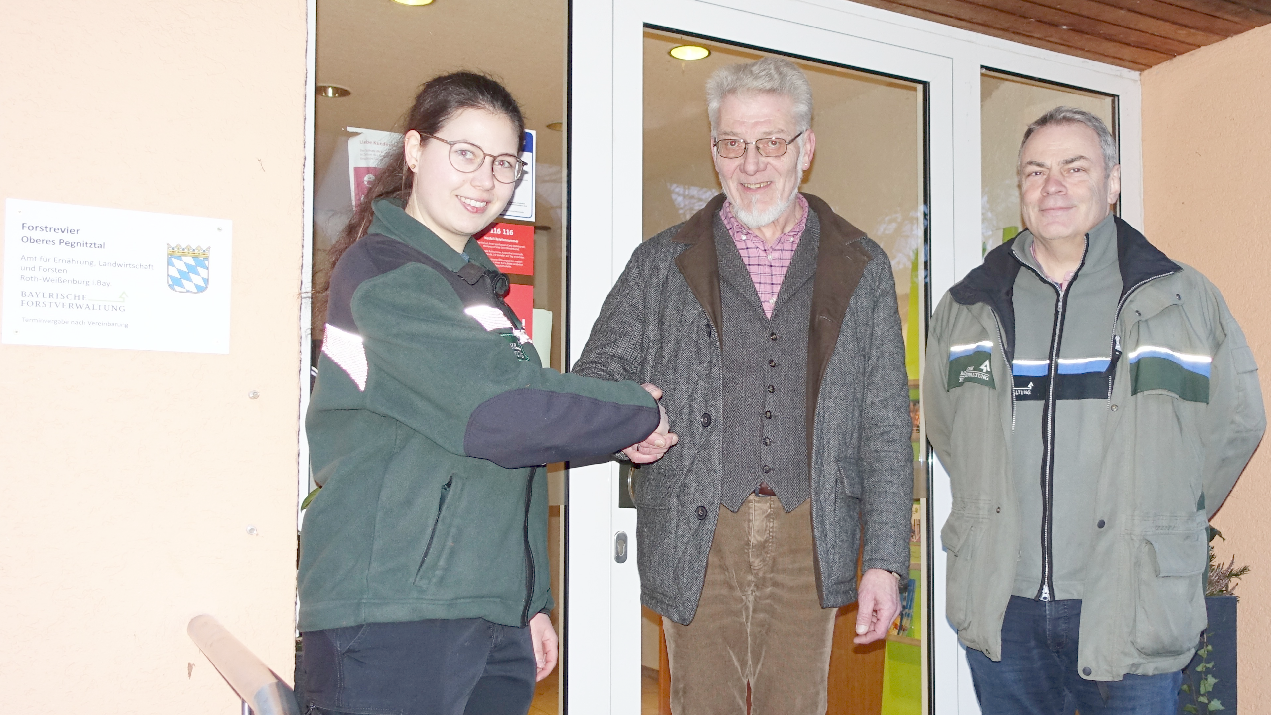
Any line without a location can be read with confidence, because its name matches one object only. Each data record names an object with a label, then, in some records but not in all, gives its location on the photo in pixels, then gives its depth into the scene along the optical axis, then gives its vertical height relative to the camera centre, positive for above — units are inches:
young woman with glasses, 53.3 -5.5
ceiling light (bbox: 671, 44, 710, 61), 103.5 +38.5
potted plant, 113.2 -34.0
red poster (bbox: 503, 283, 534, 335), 93.2 +9.0
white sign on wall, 70.2 +8.7
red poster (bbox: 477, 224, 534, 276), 92.4 +14.5
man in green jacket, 77.7 -4.9
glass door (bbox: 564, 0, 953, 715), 94.8 +24.3
